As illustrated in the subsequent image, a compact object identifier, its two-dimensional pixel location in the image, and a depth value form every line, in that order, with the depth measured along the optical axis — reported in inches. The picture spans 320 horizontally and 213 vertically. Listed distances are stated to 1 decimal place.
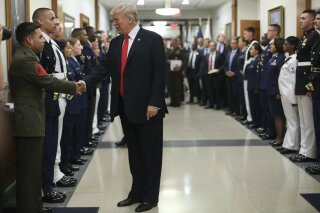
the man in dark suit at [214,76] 375.6
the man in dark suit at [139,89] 127.4
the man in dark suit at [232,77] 335.6
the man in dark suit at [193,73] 420.2
